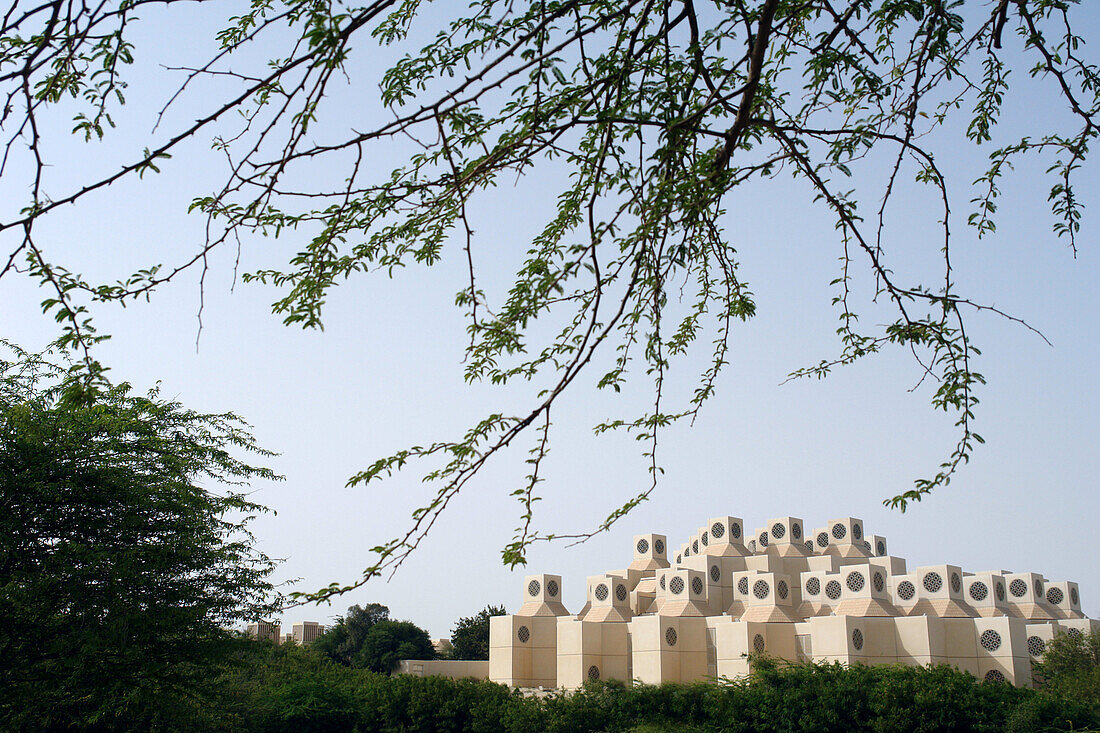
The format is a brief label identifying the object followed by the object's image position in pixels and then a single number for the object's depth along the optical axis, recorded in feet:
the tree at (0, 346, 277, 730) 27.71
